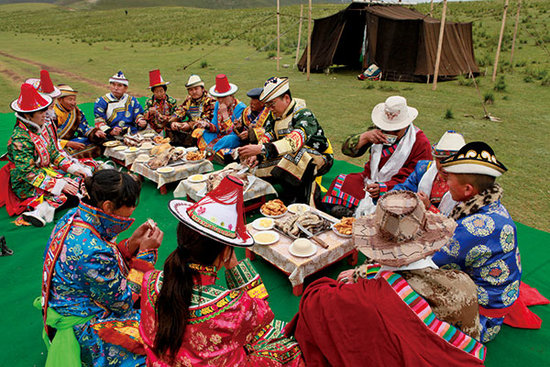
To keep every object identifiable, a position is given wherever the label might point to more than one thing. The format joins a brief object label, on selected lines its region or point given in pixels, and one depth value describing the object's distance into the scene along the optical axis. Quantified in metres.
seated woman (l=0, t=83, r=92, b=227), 4.44
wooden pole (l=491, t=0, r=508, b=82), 11.11
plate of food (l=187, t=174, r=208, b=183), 5.03
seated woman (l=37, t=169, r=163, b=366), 2.18
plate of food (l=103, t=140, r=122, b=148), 6.81
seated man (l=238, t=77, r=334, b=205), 4.55
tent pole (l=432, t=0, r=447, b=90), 10.54
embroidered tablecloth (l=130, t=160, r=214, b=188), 5.55
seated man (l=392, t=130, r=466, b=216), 3.27
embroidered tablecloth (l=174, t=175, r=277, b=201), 4.79
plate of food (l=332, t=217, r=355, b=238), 3.61
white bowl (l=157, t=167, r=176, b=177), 5.46
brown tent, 14.34
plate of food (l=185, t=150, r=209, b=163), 5.89
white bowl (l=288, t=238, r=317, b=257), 3.32
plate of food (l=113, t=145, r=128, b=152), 6.59
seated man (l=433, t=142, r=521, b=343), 2.38
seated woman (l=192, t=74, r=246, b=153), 6.60
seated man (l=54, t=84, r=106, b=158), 6.47
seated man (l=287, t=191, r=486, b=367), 1.65
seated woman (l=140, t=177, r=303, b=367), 1.71
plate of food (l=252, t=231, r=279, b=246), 3.50
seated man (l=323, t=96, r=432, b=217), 4.11
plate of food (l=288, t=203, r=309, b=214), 4.16
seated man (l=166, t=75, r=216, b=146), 7.47
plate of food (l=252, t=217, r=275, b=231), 3.75
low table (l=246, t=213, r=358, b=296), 3.27
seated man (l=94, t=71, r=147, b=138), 7.12
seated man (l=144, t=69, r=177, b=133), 7.77
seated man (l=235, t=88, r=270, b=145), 5.62
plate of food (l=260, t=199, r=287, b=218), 4.05
